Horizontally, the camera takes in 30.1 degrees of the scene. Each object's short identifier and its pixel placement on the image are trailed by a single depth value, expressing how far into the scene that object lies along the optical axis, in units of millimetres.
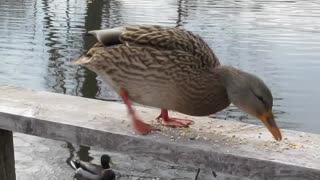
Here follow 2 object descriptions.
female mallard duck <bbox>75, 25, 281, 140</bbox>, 2518
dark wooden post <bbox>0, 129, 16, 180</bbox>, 3414
